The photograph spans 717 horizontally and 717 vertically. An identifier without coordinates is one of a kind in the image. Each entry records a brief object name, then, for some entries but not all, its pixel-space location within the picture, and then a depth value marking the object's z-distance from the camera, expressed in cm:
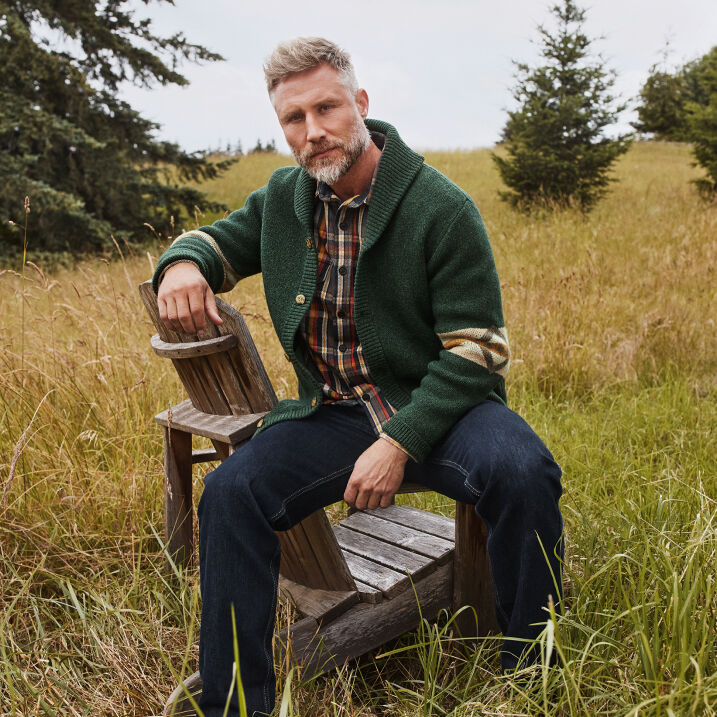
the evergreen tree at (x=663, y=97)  2625
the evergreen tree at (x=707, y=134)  1103
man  180
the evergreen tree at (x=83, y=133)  901
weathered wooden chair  202
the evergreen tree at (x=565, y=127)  1078
